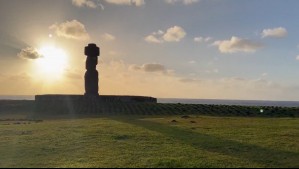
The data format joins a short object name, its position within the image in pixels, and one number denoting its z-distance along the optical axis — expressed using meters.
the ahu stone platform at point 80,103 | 30.50
